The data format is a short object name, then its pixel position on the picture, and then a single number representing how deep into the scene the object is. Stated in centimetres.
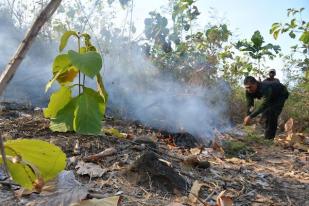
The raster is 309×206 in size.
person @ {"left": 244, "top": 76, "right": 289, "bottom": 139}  462
